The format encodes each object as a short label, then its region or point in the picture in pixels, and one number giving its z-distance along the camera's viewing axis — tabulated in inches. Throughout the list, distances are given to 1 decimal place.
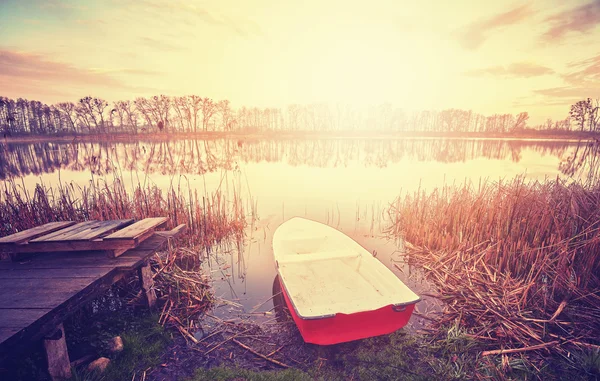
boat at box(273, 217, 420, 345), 139.2
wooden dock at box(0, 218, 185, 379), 102.2
